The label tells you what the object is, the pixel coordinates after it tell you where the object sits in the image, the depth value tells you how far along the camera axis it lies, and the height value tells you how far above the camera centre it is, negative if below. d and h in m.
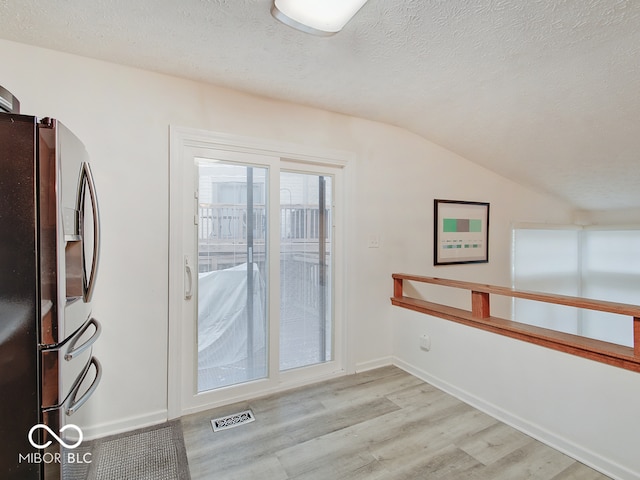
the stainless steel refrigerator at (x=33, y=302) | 1.04 -0.22
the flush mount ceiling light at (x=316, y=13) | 1.37 +1.02
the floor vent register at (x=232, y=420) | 1.98 -1.19
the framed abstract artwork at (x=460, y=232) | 3.15 +0.07
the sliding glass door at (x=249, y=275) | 2.12 -0.28
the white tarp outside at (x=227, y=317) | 2.24 -0.58
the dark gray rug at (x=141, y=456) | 1.56 -1.19
